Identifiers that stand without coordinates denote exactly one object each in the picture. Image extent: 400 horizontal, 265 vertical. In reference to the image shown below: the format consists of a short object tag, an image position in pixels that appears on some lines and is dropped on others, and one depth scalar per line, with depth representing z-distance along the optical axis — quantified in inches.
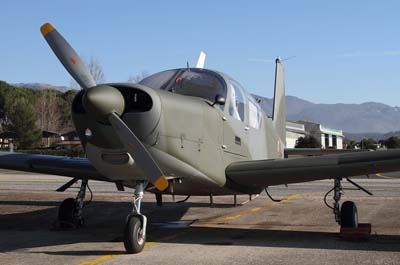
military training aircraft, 278.4
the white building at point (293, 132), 3683.1
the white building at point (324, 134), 4739.2
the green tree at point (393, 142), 3011.8
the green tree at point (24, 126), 2591.0
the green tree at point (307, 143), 2771.7
